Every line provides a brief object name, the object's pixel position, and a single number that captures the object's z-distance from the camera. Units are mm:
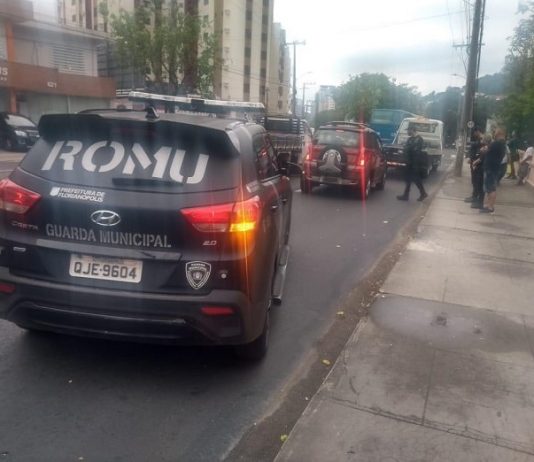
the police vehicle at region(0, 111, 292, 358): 3314
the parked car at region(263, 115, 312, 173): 17688
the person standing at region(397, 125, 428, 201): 13091
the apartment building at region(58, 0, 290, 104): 61281
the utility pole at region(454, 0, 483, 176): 18969
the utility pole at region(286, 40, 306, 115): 50394
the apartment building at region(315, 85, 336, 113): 120200
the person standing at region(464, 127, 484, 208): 12513
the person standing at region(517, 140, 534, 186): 18062
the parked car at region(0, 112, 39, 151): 22641
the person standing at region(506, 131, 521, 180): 19500
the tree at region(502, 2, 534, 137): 17844
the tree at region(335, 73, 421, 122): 56250
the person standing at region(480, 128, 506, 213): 11109
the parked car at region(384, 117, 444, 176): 18484
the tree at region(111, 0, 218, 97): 25328
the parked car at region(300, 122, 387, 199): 13023
